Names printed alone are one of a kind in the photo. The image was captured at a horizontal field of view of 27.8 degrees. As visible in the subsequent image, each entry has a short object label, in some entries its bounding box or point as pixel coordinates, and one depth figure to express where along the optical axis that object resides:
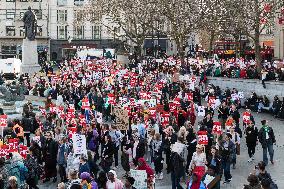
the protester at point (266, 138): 18.45
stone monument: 45.18
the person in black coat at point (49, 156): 16.69
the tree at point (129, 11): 58.41
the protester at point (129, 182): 11.84
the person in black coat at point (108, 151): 16.79
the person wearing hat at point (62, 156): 16.16
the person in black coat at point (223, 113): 24.66
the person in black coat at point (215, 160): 15.33
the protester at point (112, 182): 12.16
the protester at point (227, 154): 16.67
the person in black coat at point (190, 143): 17.61
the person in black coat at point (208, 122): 20.64
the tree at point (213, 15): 43.16
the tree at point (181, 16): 48.03
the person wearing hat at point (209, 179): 12.45
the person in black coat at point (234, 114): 23.27
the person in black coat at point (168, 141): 17.31
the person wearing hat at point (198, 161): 14.37
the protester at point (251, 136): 19.23
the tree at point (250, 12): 36.81
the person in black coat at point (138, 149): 17.00
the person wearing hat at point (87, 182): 12.04
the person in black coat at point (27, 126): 21.12
